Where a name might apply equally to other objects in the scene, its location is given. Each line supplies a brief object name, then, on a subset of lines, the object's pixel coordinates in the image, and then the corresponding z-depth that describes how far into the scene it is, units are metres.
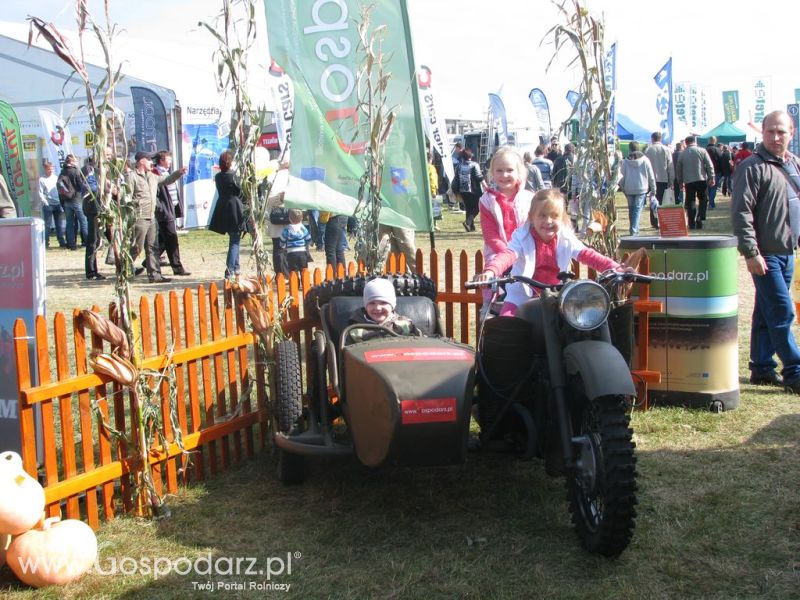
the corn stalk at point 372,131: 5.80
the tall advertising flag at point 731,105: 41.25
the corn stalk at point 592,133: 5.79
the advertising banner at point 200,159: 20.97
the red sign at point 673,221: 5.98
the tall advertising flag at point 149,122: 20.20
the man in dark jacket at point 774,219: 6.09
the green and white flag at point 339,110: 6.22
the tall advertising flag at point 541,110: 30.98
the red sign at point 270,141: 22.11
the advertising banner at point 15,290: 4.41
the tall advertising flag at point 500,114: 28.28
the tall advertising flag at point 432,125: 17.03
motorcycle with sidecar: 3.51
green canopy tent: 34.87
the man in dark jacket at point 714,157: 24.75
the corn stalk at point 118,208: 4.03
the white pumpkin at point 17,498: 3.44
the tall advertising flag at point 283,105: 17.33
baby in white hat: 4.52
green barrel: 5.68
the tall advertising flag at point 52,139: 20.66
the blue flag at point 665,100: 24.36
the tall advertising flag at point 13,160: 17.50
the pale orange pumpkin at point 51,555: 3.52
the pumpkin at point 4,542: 3.59
